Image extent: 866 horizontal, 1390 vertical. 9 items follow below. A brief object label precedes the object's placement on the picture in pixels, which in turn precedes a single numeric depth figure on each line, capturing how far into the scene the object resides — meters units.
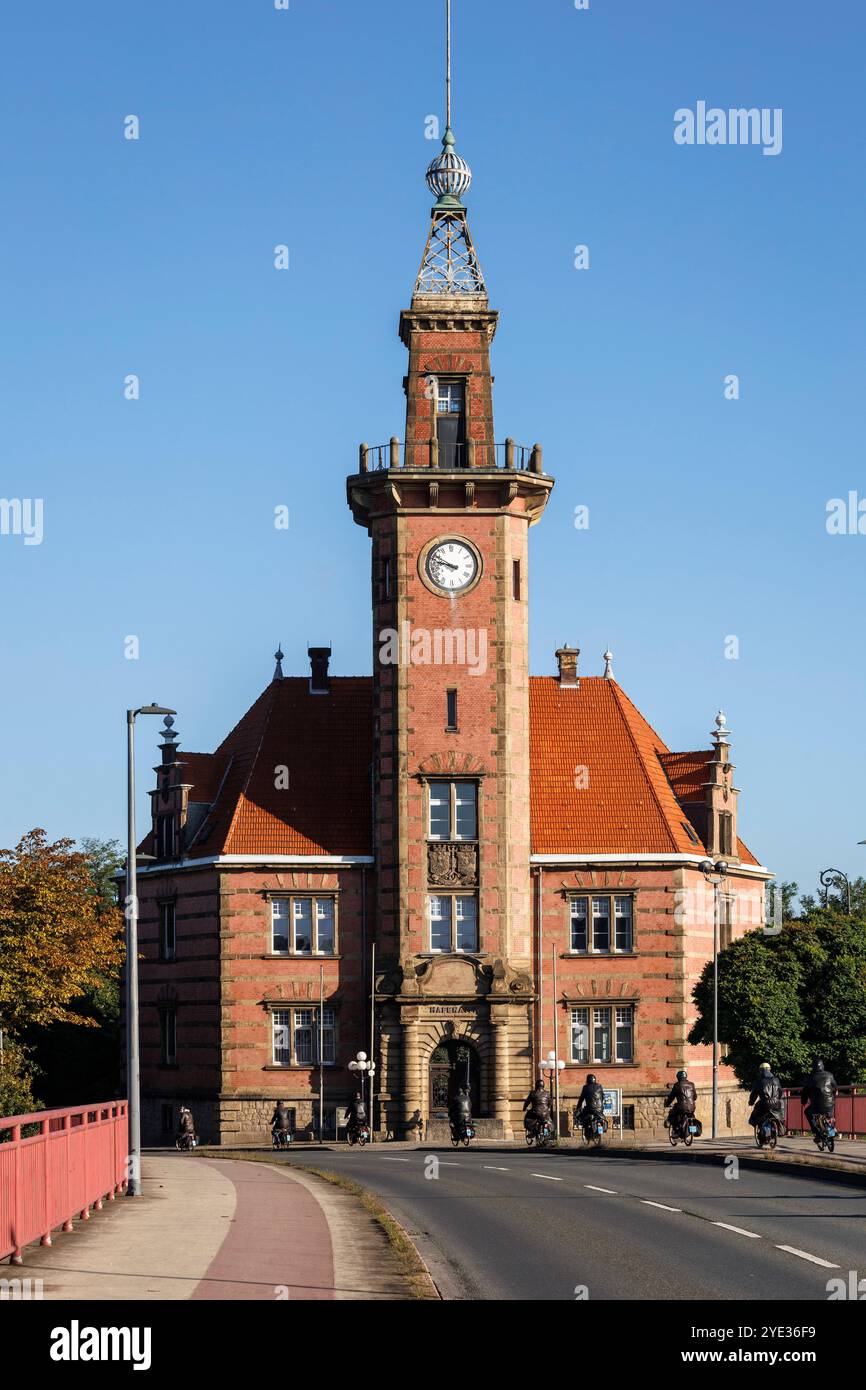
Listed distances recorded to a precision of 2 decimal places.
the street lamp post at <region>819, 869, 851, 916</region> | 74.19
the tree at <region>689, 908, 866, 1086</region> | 64.75
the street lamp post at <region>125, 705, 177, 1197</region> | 32.16
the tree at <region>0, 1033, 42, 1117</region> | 47.69
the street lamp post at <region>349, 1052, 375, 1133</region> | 65.50
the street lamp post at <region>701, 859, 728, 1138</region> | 66.50
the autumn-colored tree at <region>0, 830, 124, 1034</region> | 64.69
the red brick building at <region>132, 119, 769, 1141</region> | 66.88
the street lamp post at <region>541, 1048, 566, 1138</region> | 65.88
